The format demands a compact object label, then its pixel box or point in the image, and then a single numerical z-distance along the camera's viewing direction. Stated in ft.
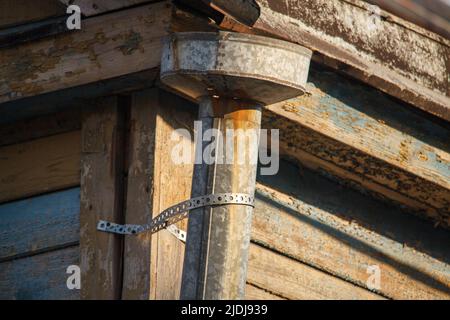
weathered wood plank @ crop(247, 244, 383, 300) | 20.33
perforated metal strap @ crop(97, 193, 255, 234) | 17.03
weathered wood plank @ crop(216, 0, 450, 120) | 18.49
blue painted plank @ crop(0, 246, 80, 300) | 20.12
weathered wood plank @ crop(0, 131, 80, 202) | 20.40
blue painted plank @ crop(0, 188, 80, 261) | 20.25
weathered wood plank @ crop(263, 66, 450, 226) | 19.52
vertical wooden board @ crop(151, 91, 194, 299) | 18.74
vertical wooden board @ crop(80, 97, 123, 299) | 19.39
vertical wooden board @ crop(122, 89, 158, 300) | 18.90
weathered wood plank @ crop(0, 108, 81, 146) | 20.47
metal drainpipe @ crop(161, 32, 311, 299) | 16.55
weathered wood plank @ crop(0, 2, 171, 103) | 18.63
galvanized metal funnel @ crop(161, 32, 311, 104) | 16.50
